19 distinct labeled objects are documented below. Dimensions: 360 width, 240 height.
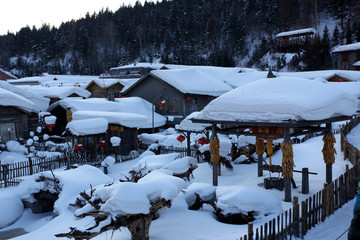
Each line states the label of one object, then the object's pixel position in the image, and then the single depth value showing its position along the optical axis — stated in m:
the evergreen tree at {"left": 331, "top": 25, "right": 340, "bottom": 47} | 60.38
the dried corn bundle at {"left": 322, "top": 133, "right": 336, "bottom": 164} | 11.54
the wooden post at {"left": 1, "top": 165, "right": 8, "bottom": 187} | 14.77
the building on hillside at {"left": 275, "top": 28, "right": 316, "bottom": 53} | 57.06
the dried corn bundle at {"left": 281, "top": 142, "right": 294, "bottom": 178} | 10.19
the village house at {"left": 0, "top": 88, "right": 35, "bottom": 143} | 22.62
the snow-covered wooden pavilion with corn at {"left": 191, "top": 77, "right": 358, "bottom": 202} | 9.72
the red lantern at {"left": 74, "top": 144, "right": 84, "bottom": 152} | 17.66
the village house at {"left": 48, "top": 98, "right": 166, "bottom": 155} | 20.94
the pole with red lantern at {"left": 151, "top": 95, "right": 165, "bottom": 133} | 28.93
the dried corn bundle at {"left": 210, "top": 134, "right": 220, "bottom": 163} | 12.32
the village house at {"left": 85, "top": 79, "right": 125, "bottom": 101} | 40.72
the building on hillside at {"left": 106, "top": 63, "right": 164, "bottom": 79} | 53.47
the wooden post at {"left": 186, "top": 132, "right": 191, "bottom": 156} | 17.61
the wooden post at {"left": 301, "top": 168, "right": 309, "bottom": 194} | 11.54
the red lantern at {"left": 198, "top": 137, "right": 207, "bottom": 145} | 16.62
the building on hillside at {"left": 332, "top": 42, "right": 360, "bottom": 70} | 47.86
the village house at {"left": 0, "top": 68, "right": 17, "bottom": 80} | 66.50
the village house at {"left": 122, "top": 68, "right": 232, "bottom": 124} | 31.27
